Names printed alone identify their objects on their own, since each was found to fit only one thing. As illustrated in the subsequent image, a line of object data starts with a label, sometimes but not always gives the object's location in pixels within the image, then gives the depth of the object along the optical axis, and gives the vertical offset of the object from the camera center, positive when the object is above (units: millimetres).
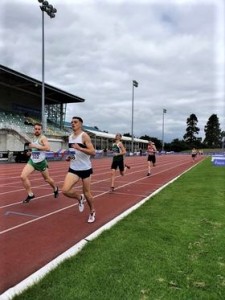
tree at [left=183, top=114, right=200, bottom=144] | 83516 +7815
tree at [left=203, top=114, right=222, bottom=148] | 83786 +6429
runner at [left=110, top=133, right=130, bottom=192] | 7162 -164
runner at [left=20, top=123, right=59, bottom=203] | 5258 -243
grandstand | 26390 +5836
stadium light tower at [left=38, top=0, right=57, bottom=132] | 17942 +11266
